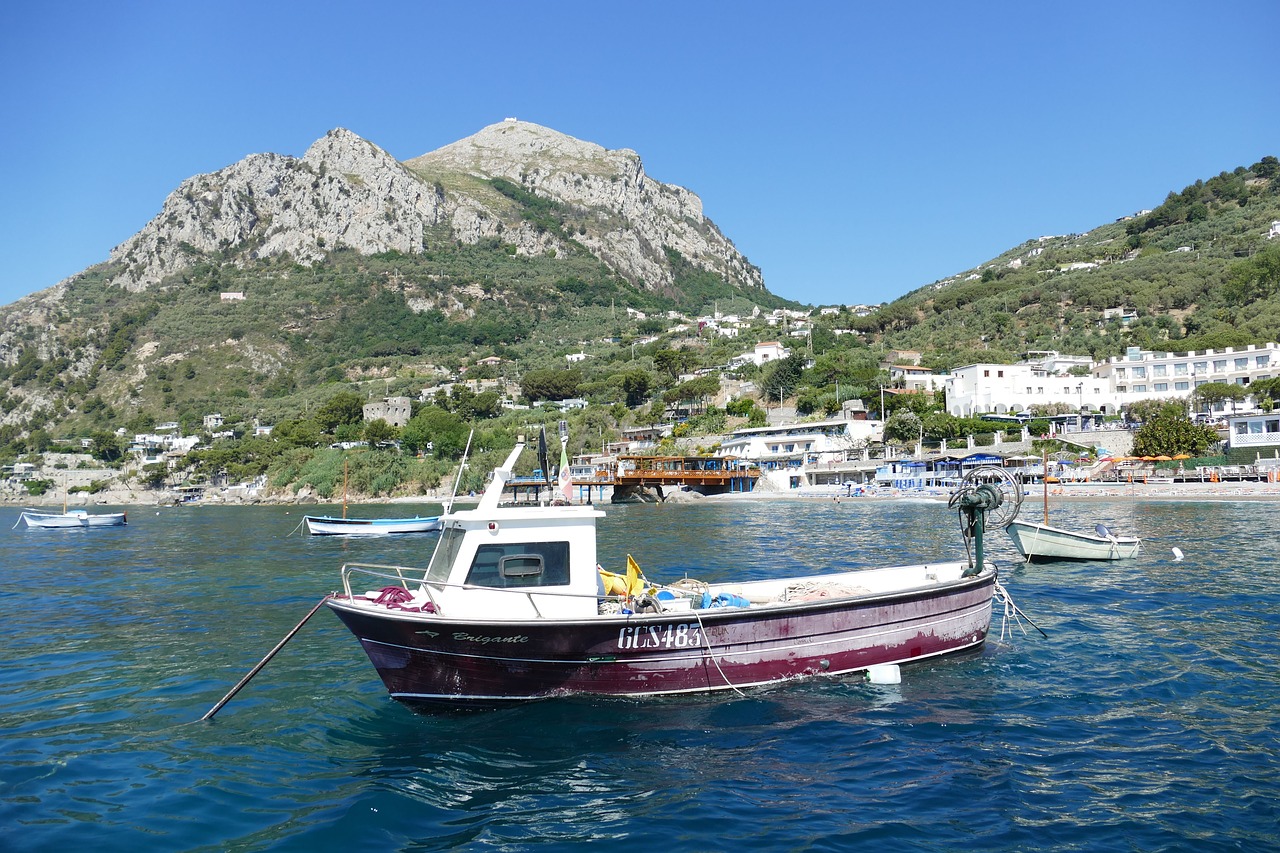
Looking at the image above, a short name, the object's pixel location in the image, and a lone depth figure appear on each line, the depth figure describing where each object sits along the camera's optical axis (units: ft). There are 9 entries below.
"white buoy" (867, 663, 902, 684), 38.83
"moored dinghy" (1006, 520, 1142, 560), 86.07
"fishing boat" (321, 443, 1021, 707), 33.83
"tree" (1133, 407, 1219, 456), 203.10
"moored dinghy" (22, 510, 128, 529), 182.81
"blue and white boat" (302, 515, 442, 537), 140.56
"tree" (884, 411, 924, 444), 258.98
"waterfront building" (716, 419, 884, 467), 264.72
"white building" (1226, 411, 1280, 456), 193.16
